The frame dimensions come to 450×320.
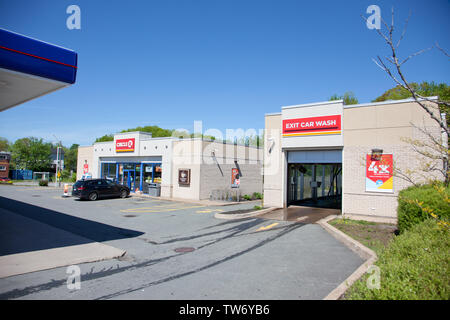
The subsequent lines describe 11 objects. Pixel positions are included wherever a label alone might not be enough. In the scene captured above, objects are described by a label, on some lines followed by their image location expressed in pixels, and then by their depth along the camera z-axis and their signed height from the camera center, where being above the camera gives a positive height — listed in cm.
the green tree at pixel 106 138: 7562 +805
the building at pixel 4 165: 5500 +15
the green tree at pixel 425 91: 2871 +1071
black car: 1980 -154
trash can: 2341 -168
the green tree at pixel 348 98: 4904 +1299
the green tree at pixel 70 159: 8341 +240
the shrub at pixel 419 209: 705 -85
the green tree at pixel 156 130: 7081 +982
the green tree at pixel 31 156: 6172 +236
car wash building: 1302 +142
